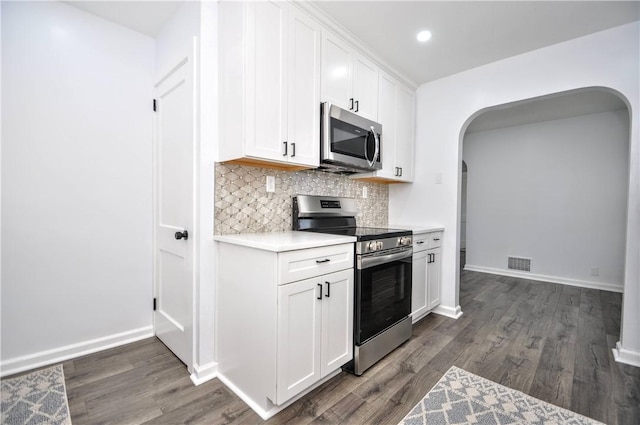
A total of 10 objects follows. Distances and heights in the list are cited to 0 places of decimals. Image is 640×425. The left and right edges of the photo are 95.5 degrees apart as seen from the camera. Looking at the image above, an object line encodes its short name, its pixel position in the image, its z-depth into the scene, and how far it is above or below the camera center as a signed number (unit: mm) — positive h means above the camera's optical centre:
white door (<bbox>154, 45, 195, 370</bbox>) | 1969 -23
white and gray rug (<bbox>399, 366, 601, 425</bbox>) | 1547 -1126
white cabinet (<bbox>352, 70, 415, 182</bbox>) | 2877 +824
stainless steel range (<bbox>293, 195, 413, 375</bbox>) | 1947 -527
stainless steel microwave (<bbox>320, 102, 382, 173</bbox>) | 2191 +536
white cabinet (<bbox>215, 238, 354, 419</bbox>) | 1524 -660
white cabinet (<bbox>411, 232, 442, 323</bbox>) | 2701 -655
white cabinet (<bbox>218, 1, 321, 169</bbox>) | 1766 +799
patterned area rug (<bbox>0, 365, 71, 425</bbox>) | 1501 -1112
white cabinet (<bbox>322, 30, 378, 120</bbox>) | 2232 +1079
